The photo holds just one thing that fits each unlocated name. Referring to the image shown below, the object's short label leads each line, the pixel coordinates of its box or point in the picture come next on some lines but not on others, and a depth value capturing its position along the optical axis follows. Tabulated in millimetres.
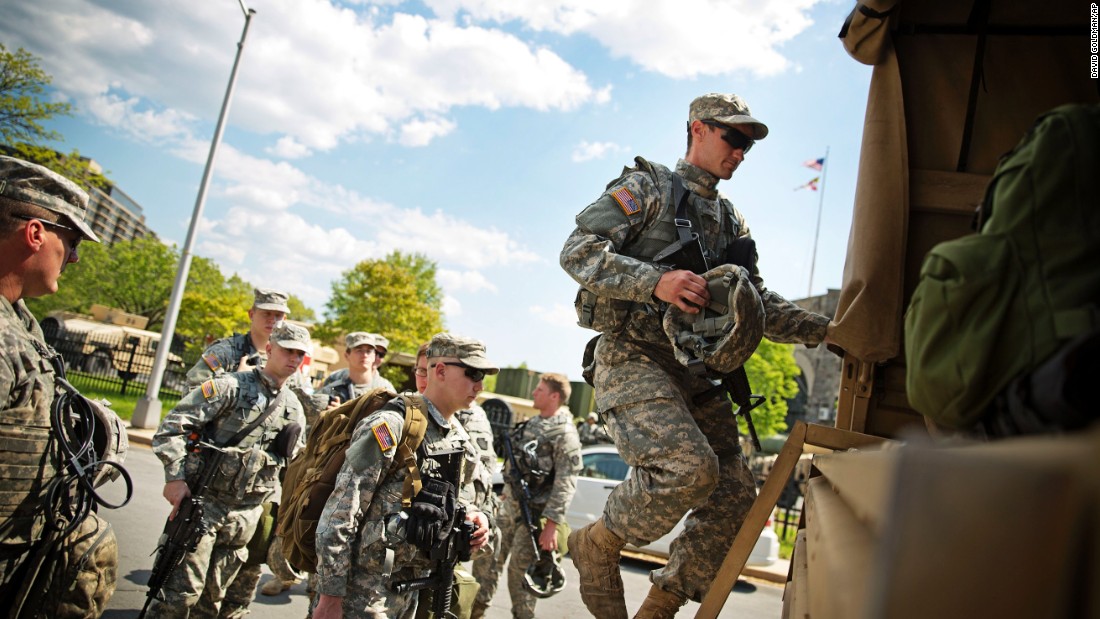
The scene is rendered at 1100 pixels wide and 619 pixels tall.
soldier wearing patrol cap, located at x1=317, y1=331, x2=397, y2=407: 6861
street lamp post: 13672
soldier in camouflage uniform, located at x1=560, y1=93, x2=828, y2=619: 2609
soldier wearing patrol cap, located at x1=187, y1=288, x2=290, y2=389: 6133
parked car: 9836
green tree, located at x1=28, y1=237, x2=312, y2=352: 45469
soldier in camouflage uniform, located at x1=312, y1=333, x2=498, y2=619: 3215
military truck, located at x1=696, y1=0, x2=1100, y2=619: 499
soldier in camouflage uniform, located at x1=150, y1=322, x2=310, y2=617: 4375
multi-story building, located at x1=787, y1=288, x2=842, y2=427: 35375
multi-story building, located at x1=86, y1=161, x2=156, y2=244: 106312
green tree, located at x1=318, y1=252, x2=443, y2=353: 27984
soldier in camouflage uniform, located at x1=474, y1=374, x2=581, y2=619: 5699
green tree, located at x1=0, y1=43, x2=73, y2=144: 17375
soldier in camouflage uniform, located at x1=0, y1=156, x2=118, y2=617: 2529
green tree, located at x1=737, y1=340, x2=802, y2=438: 23141
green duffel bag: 941
